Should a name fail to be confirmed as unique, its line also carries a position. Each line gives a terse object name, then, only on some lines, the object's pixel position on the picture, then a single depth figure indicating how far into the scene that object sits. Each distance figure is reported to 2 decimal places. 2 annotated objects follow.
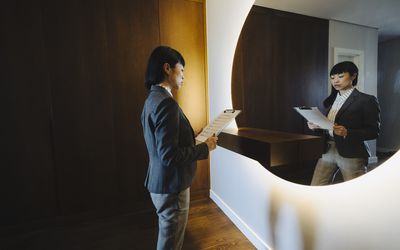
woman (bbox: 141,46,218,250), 1.04
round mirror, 0.84
